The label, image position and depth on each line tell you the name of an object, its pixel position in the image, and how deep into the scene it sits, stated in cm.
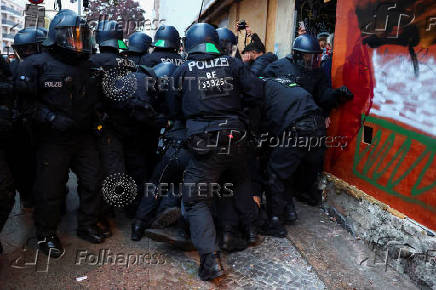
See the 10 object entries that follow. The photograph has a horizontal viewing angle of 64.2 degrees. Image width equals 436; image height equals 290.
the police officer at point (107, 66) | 346
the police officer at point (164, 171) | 333
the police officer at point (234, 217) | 328
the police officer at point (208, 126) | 282
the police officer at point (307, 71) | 402
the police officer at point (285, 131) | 358
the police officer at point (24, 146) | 386
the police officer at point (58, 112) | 293
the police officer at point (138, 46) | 517
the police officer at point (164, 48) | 473
